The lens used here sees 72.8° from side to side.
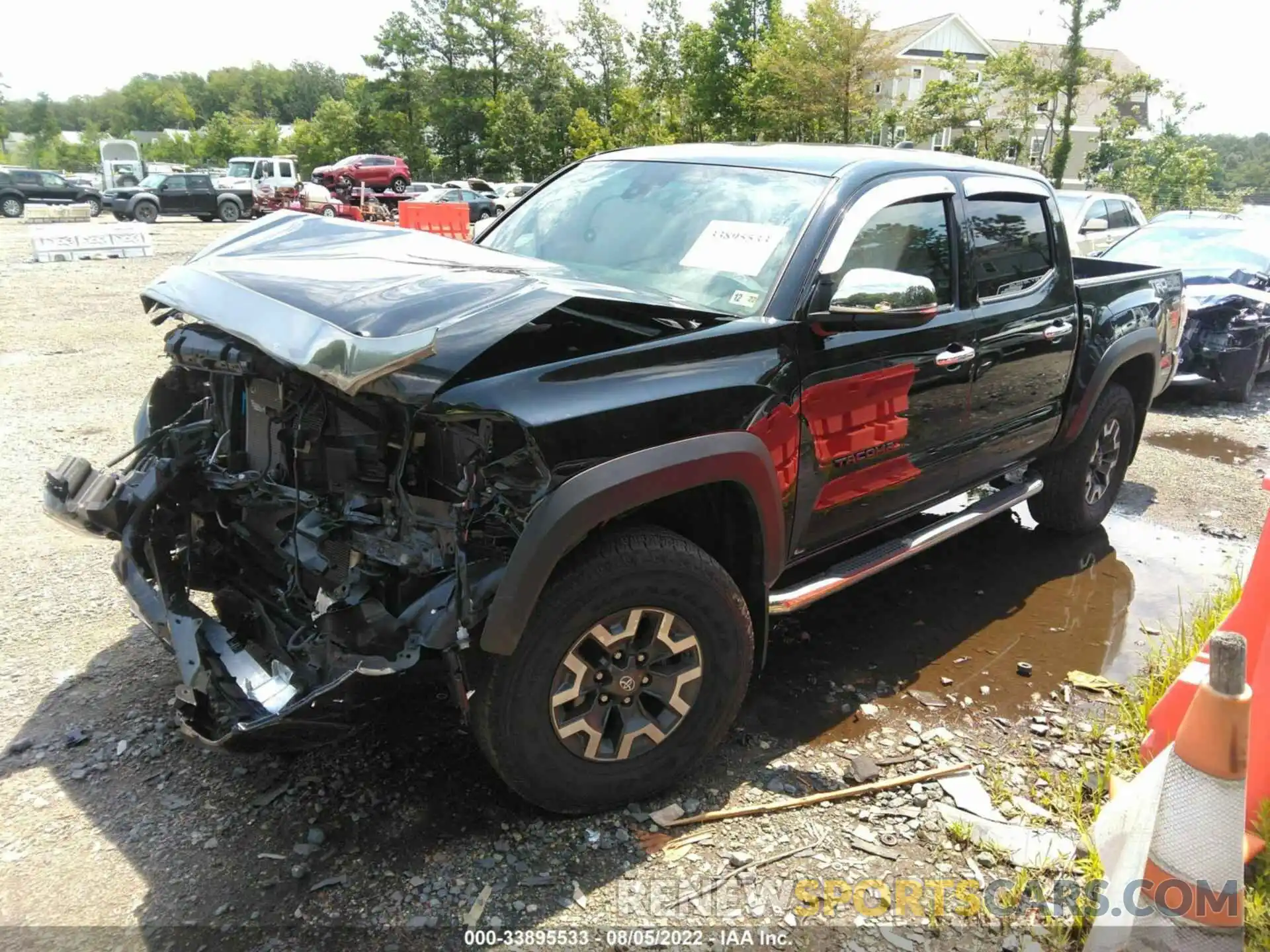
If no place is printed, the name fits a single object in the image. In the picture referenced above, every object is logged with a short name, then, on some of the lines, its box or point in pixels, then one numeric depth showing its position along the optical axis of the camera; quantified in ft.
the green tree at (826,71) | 99.81
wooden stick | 9.11
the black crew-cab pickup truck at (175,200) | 93.91
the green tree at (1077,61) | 97.35
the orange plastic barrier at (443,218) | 51.42
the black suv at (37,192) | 98.58
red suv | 118.93
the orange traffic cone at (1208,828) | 6.26
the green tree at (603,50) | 189.06
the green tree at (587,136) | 136.56
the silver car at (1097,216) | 42.24
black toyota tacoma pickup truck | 7.57
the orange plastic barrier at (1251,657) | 8.77
